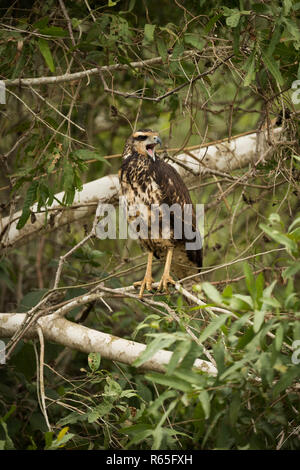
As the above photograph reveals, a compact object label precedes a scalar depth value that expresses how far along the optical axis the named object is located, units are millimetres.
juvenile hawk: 6762
